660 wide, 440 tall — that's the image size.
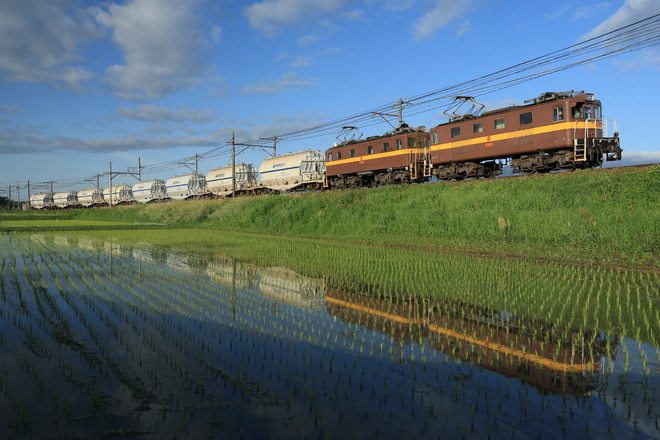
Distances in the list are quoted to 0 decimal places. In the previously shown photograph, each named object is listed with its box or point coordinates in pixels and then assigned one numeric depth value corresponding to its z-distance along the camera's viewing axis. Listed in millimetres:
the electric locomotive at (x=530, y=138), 21375
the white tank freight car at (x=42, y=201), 102000
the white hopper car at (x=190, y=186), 62625
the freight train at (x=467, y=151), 21500
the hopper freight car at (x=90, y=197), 86875
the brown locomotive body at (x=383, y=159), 30281
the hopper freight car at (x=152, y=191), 69500
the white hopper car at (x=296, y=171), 42562
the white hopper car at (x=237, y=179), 53156
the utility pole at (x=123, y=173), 73662
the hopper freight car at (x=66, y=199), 93762
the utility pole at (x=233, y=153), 47719
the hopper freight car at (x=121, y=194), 78375
